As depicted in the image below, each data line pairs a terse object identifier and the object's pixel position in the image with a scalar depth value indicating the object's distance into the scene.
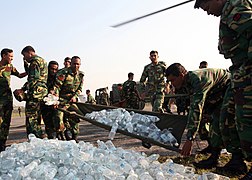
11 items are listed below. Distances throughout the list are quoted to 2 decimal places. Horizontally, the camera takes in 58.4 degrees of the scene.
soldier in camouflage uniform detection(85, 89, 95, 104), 11.19
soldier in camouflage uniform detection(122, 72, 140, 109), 7.89
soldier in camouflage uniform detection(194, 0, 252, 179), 1.88
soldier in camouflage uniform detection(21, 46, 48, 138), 3.85
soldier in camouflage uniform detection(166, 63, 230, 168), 2.47
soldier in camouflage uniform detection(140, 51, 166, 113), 5.33
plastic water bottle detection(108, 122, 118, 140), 3.06
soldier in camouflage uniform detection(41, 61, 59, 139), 4.39
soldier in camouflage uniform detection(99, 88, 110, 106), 12.60
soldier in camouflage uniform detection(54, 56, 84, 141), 4.29
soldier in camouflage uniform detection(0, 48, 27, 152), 3.88
